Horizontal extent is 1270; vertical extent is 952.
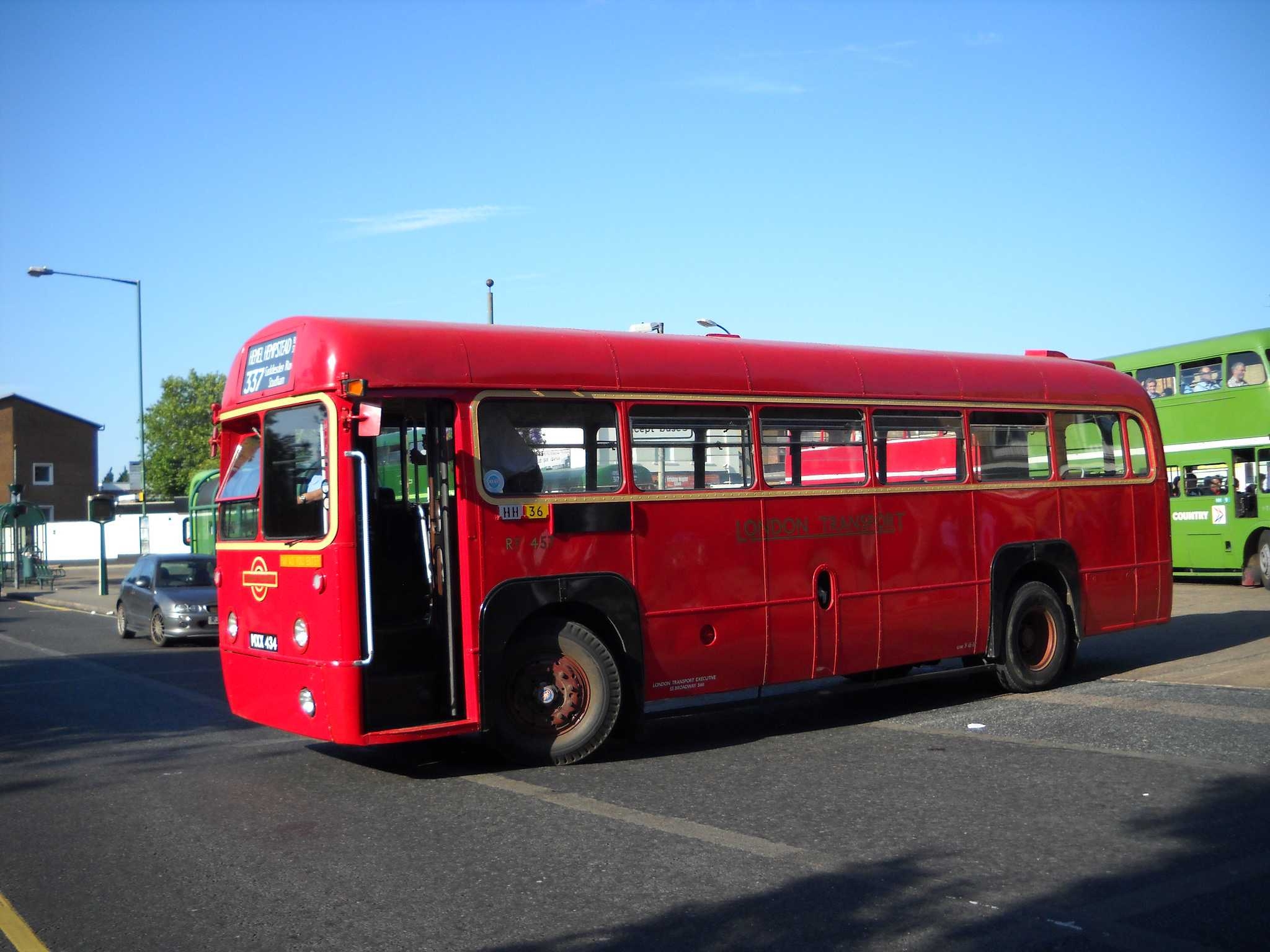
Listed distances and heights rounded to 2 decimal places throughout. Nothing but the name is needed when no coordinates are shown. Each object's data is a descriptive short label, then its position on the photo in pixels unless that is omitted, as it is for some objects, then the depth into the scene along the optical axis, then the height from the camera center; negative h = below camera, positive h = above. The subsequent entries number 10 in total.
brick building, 75.19 +4.04
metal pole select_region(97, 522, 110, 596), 35.33 -1.80
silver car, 19.72 -1.36
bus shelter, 44.00 -1.24
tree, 74.81 +4.84
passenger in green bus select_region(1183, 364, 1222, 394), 23.34 +1.86
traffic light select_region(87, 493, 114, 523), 31.27 +0.27
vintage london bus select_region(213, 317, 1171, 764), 8.20 -0.19
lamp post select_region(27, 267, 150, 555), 34.03 +3.45
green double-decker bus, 22.62 +0.56
